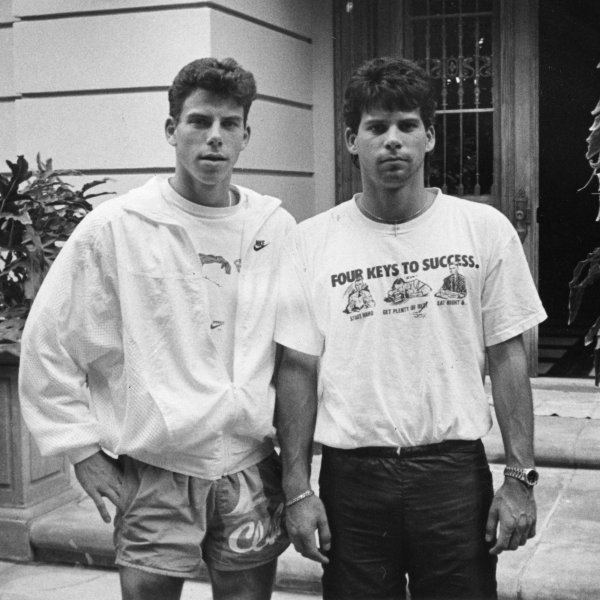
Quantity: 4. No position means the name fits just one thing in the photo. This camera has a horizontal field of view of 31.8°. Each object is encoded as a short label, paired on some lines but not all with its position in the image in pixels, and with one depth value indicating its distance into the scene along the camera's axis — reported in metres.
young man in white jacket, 3.08
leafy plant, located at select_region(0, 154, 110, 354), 5.54
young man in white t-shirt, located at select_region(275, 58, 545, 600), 2.94
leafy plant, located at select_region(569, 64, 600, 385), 3.52
